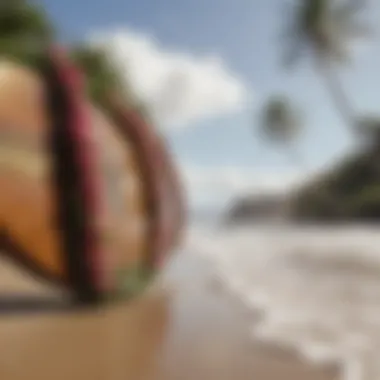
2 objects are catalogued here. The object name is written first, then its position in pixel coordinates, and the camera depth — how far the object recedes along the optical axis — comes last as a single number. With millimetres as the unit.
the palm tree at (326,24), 26203
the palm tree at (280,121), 32562
